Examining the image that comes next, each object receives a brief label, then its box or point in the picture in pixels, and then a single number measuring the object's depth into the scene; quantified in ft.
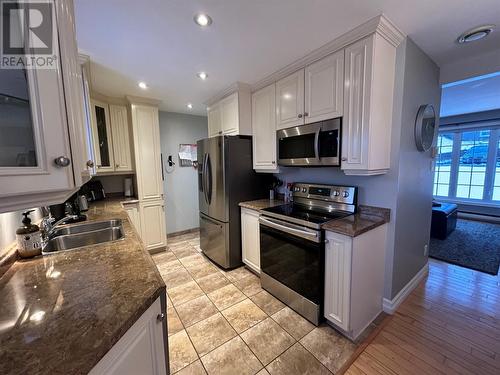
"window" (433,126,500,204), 16.07
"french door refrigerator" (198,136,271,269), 8.63
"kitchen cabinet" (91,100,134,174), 9.57
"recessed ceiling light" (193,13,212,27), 4.55
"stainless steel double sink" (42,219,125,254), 5.43
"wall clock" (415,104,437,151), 6.33
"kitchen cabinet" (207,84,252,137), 8.75
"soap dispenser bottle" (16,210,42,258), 3.90
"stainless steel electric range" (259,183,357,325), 5.65
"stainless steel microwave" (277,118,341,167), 6.03
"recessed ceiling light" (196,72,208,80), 7.45
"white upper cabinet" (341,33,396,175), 5.18
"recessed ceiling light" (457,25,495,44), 5.06
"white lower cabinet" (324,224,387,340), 5.12
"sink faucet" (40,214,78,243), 4.74
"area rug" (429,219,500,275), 9.23
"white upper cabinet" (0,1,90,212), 1.86
